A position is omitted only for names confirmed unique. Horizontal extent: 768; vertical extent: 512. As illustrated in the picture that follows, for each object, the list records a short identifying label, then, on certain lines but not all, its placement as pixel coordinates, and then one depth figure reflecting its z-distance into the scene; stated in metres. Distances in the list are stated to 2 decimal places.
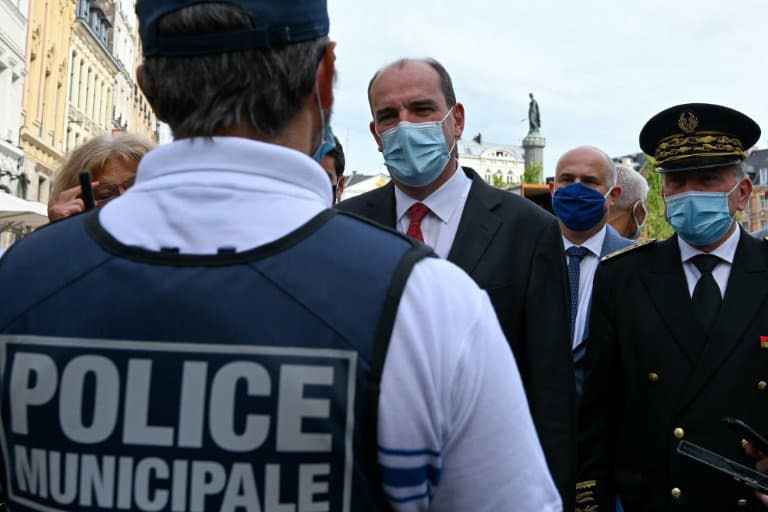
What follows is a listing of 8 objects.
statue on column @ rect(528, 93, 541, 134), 97.94
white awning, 12.22
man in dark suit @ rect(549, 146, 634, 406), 4.53
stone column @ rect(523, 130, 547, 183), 77.31
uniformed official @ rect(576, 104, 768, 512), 2.96
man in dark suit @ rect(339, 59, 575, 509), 2.62
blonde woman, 3.29
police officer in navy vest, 1.15
